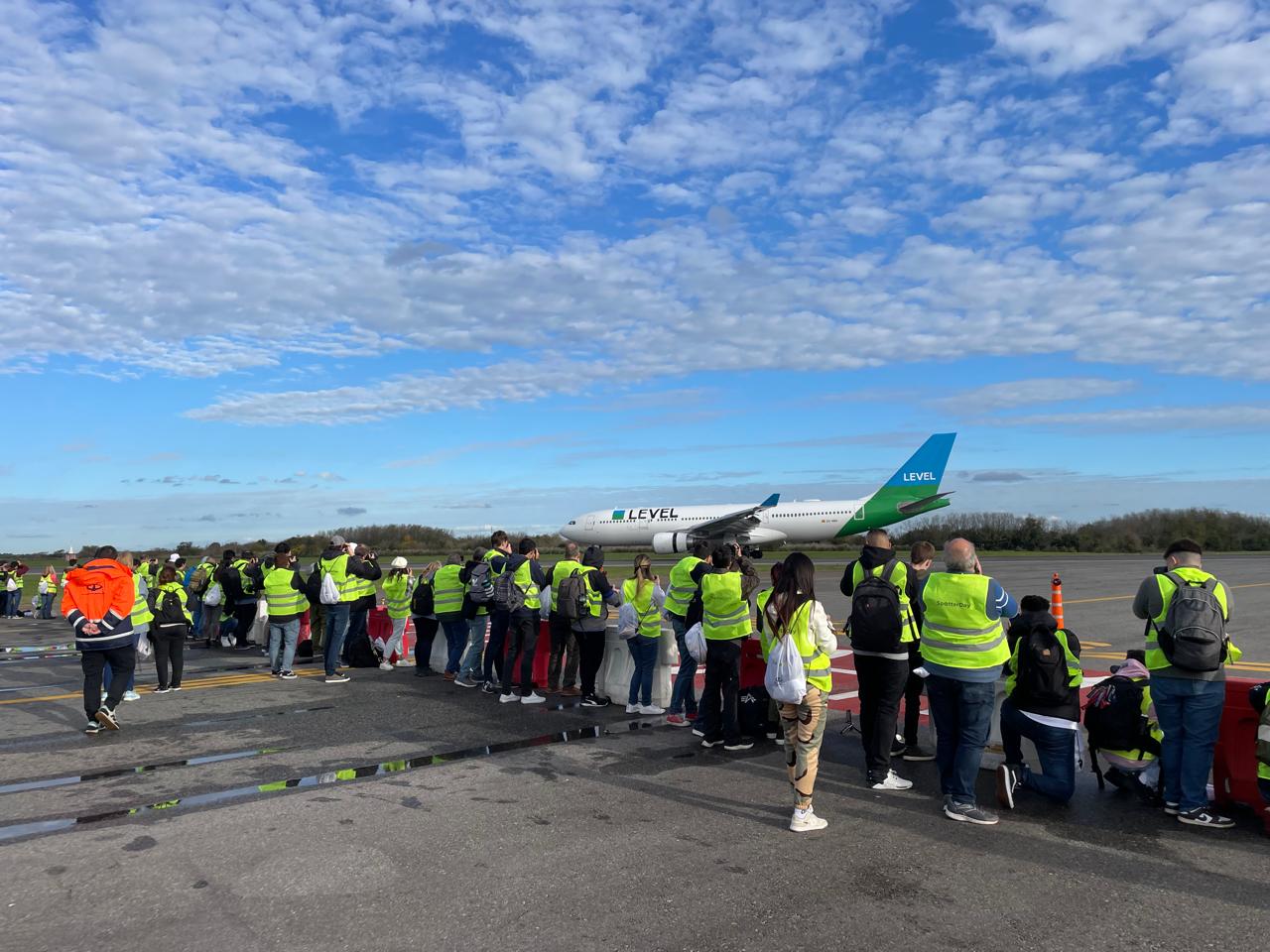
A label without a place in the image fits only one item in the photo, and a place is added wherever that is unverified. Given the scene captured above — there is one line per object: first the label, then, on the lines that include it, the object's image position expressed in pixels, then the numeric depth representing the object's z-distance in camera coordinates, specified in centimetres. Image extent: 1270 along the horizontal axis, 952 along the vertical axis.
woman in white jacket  610
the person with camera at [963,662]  630
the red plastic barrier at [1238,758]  625
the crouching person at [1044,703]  655
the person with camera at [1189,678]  605
